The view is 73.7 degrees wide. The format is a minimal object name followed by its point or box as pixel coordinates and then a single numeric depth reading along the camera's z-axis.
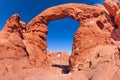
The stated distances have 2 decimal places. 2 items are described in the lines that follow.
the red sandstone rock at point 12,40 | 7.32
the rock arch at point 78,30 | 8.80
